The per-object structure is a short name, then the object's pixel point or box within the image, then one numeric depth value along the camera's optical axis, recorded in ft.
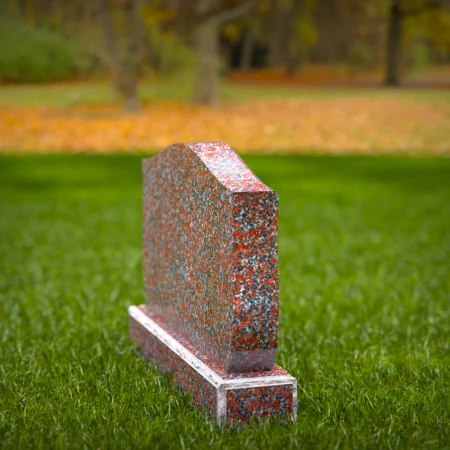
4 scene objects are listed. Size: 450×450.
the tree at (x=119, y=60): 74.23
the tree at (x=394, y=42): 104.42
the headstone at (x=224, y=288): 12.50
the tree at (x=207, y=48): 81.41
